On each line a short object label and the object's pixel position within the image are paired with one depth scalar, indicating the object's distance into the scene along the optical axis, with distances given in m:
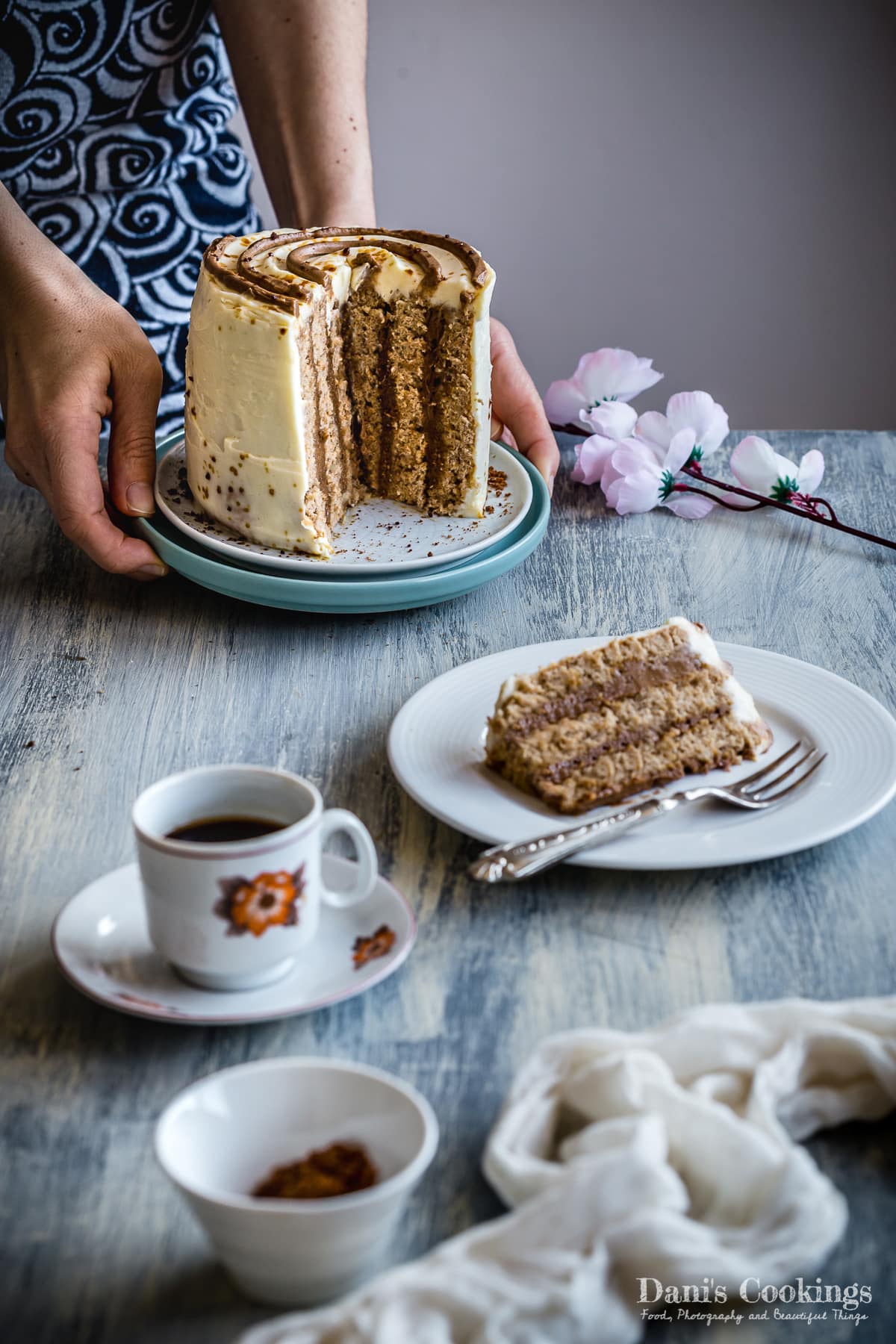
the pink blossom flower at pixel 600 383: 2.06
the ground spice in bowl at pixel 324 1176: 0.72
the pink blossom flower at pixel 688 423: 1.94
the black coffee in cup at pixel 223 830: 0.97
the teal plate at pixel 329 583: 1.52
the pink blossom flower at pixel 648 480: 1.88
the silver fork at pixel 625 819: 1.04
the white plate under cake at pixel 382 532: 1.57
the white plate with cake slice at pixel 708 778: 1.09
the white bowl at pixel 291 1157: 0.67
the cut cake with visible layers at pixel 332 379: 1.59
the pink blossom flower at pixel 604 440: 1.94
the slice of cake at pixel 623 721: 1.18
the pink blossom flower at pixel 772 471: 1.89
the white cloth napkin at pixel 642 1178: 0.68
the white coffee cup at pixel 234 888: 0.88
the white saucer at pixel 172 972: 0.90
